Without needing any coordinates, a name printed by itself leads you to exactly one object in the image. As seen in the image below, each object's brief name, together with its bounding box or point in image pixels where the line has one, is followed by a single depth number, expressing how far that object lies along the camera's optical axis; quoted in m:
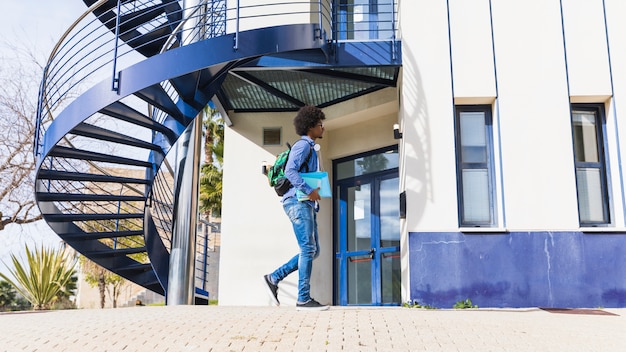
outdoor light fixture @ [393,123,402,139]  8.08
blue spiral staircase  7.33
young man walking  5.97
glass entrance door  9.38
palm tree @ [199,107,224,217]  19.59
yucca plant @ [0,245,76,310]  13.37
